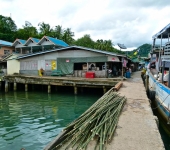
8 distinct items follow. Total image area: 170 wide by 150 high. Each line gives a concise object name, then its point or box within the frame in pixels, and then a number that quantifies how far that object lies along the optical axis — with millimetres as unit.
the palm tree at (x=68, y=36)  44125
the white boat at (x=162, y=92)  8451
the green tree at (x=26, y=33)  41981
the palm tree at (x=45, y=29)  43506
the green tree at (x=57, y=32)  43438
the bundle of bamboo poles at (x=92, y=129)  4121
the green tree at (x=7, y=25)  43294
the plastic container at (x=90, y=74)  18453
